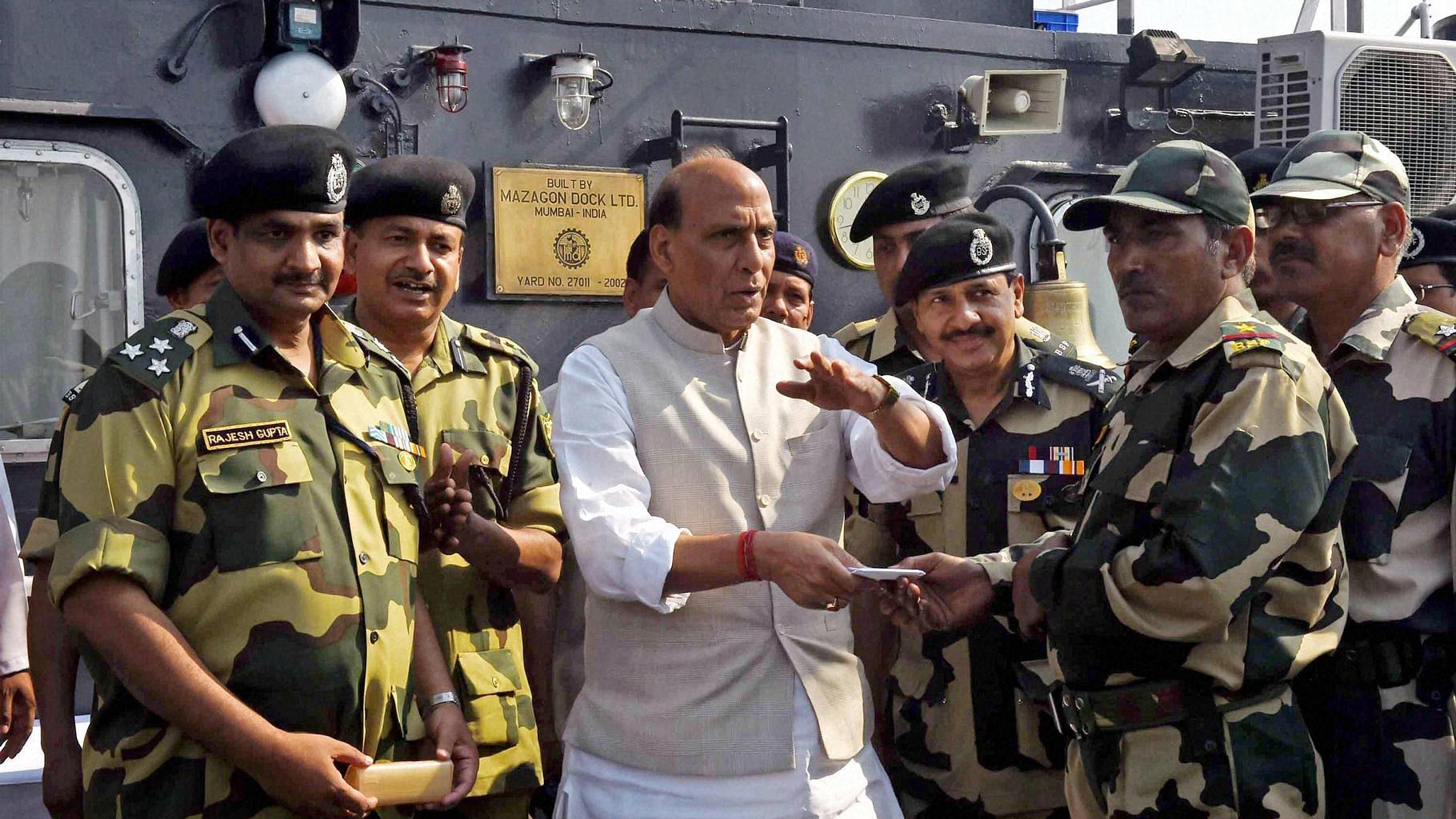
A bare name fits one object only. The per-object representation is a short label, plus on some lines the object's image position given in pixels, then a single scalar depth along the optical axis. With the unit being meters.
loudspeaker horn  7.57
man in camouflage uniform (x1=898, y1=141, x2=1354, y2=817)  2.50
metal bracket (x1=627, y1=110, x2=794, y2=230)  6.85
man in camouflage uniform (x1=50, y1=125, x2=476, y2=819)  2.32
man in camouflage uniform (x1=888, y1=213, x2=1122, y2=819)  3.32
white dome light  6.06
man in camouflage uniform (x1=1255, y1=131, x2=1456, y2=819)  2.94
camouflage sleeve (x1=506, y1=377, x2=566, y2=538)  3.22
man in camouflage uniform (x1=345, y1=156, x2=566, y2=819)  3.06
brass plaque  6.60
